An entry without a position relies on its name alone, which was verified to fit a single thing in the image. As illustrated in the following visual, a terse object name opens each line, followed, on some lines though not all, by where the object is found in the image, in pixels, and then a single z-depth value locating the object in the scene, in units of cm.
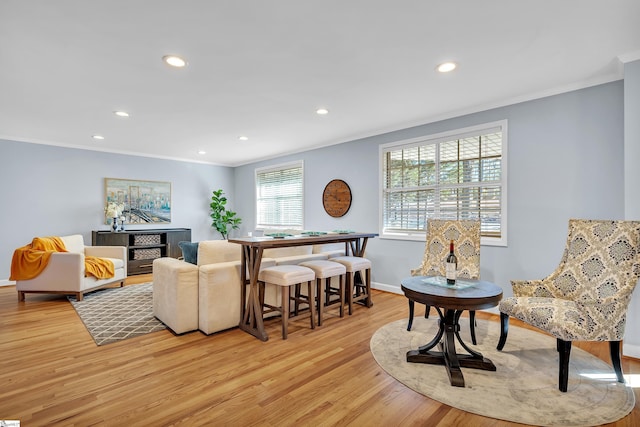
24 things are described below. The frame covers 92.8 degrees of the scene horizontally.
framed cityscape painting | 591
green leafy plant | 721
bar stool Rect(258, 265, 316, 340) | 289
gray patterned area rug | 300
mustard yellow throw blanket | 402
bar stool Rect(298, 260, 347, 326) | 323
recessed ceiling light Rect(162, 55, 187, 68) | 247
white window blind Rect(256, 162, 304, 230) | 623
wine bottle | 230
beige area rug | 178
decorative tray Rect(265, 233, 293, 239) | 322
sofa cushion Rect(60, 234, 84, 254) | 460
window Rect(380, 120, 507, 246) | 361
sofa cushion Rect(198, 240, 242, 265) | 315
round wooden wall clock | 516
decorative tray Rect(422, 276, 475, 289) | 229
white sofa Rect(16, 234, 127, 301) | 406
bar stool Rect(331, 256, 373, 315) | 362
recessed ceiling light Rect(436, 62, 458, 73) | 262
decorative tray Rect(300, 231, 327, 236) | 376
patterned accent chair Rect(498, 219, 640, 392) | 200
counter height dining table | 287
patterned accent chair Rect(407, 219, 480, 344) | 308
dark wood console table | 562
